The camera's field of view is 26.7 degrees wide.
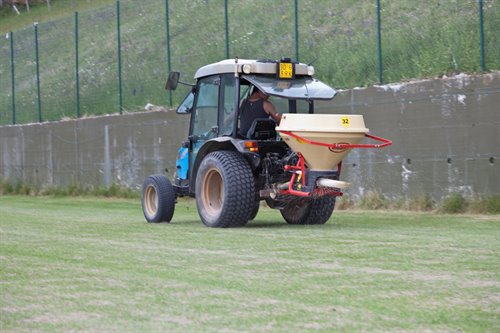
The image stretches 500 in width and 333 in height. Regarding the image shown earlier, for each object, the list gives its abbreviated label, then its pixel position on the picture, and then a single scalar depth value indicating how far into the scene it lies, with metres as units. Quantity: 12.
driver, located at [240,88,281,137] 14.17
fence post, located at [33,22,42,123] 29.94
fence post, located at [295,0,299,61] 20.78
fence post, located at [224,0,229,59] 23.12
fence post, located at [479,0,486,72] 16.97
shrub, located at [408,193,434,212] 16.91
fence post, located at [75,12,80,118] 28.28
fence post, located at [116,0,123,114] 26.49
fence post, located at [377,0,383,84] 18.92
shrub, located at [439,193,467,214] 16.20
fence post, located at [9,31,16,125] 30.97
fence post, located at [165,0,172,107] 25.06
